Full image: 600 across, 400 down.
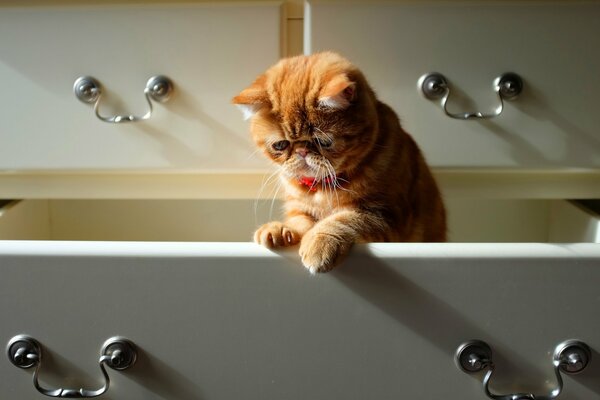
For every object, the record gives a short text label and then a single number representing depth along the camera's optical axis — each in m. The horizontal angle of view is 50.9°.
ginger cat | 0.85
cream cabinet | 0.65
